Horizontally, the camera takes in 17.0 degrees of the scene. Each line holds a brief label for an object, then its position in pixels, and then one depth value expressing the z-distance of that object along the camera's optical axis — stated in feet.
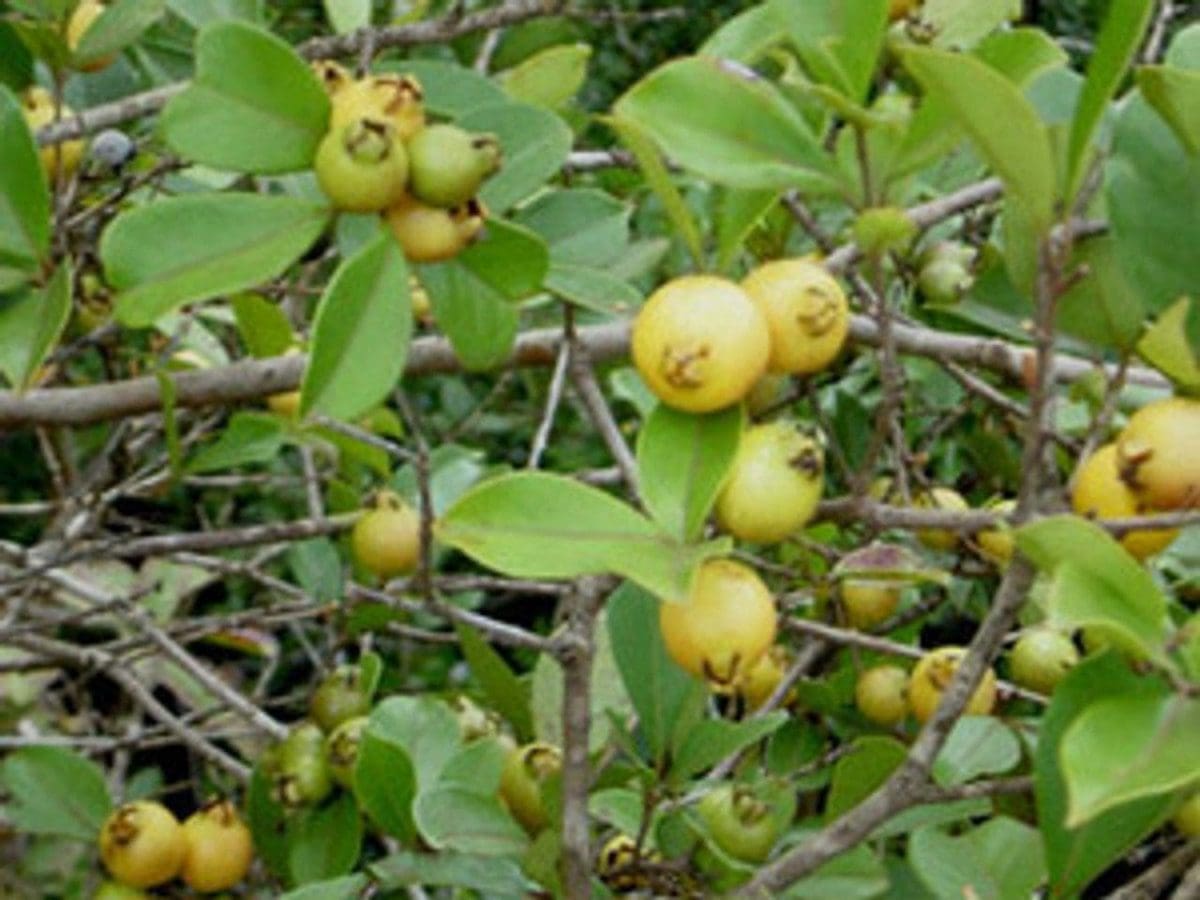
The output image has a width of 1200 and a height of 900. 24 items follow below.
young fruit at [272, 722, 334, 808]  3.60
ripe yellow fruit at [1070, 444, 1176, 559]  2.80
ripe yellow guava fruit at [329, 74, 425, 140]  2.99
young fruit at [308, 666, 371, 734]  3.74
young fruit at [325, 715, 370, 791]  3.59
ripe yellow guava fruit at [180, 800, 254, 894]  3.73
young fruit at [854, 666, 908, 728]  3.58
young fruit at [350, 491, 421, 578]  3.97
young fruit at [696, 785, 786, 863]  3.25
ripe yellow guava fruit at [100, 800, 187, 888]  3.69
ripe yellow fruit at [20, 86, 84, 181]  3.67
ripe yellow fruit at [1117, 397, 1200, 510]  2.78
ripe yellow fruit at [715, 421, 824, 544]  2.89
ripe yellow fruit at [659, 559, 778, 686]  2.86
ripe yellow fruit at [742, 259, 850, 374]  2.90
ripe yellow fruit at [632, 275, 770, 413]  2.83
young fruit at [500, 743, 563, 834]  3.36
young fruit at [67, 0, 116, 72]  3.61
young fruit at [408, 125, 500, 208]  2.99
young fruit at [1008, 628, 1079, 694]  3.41
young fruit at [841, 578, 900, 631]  3.58
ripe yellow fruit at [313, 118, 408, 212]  2.96
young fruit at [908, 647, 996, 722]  3.39
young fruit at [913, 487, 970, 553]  3.55
